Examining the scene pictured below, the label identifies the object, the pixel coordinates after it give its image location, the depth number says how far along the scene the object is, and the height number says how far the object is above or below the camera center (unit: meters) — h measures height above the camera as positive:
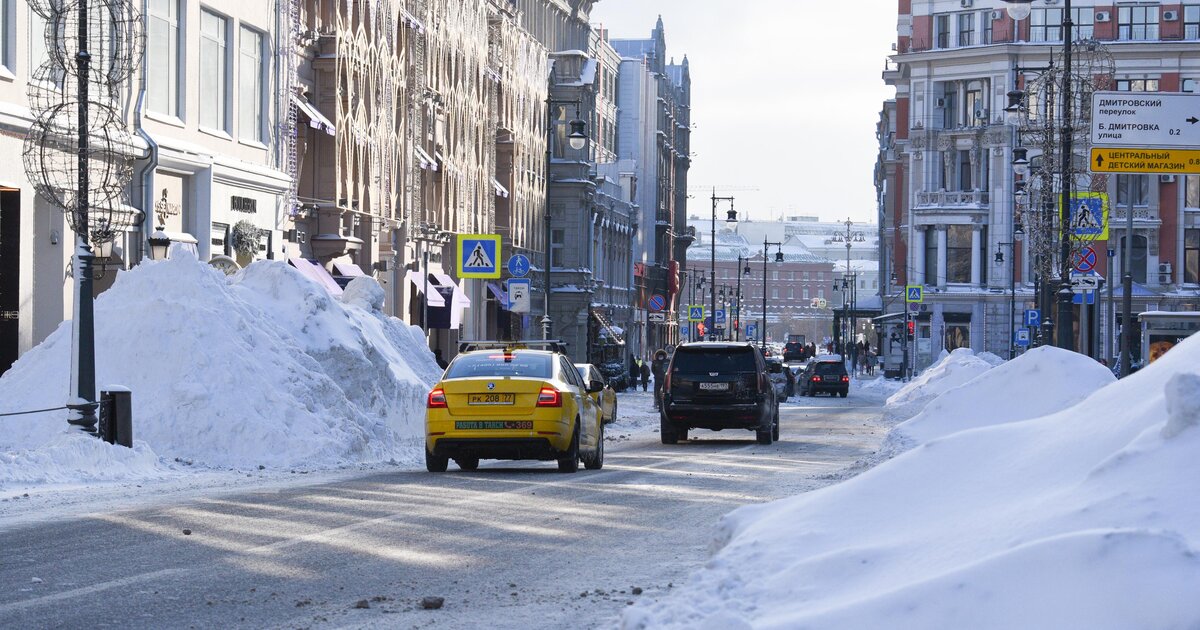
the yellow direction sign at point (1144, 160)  26.25 +2.28
